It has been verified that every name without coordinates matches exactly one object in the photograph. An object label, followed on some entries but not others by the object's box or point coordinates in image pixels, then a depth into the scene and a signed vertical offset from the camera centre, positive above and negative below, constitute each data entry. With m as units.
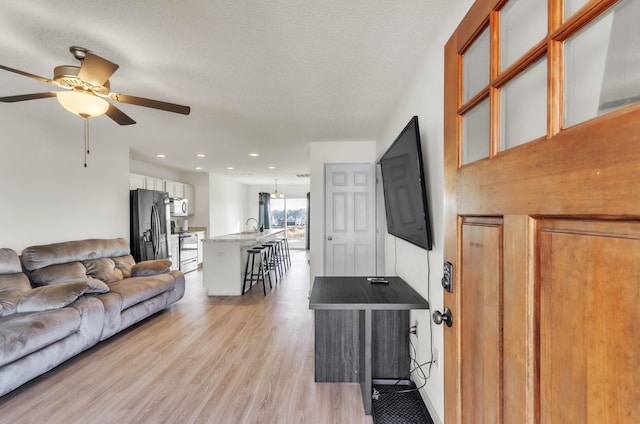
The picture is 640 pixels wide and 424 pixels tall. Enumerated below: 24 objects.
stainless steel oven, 6.44 -0.92
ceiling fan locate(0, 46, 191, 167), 1.81 +0.85
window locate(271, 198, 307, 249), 10.82 -0.23
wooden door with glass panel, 0.49 -0.02
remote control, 2.55 -0.62
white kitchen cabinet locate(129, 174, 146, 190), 5.30 +0.57
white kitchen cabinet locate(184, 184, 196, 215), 7.32 +0.40
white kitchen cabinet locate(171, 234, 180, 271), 6.18 -0.86
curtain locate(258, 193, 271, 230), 10.56 +0.04
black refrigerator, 4.72 -0.23
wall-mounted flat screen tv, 1.85 +0.16
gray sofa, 2.22 -0.86
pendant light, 9.90 +0.58
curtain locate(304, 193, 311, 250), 10.62 -1.12
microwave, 6.53 +0.10
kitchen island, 4.79 -0.92
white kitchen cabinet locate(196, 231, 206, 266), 7.31 -0.85
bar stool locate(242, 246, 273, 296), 4.99 -0.97
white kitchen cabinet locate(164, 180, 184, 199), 6.44 +0.54
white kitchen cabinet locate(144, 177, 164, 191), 5.77 +0.58
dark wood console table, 2.33 -1.05
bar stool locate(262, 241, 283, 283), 5.66 -0.96
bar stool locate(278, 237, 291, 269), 7.34 -1.08
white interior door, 4.37 -0.11
